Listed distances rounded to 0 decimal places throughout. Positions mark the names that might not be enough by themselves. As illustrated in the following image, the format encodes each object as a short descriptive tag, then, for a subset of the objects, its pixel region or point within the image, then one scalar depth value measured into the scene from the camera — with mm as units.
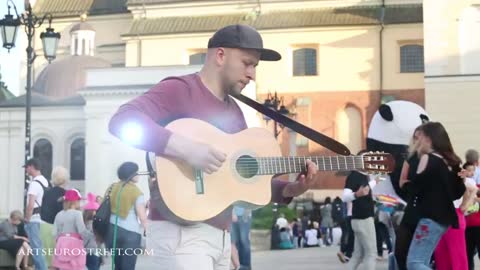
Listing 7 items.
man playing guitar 3457
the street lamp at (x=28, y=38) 17047
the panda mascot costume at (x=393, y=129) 8203
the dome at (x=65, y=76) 49188
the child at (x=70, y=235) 8953
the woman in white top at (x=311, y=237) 28578
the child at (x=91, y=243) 9389
